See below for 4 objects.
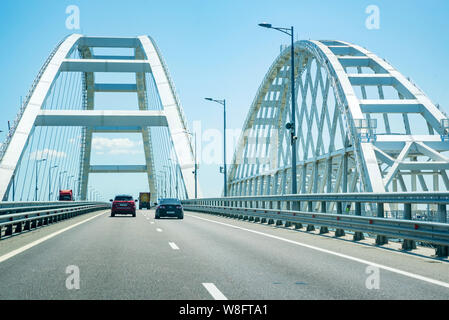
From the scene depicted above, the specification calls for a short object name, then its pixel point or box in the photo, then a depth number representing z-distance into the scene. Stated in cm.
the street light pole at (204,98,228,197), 4531
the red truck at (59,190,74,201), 7244
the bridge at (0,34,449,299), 752
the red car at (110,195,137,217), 3572
